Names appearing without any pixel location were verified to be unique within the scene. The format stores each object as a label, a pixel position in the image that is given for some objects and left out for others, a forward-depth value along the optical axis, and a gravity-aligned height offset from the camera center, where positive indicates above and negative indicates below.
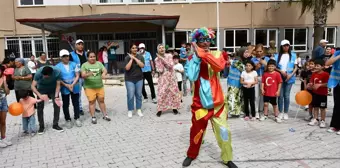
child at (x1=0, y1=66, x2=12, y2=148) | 5.07 -0.70
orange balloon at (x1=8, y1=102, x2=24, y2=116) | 5.29 -0.77
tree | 14.34 +2.52
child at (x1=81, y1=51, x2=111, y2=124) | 6.33 -0.31
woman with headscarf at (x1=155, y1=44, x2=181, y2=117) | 7.15 -0.52
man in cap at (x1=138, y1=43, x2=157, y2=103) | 8.88 -0.24
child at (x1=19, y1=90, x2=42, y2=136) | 5.69 -0.90
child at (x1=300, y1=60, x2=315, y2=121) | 5.89 -0.27
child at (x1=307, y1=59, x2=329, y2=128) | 5.68 -0.49
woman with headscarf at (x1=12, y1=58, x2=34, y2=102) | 6.20 -0.23
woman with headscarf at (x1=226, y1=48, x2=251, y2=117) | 6.48 -0.47
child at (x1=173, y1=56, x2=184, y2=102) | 8.52 -0.15
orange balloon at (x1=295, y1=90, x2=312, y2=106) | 5.88 -0.72
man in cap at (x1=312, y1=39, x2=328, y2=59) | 7.54 +0.31
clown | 3.82 -0.39
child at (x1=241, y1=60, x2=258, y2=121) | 6.30 -0.45
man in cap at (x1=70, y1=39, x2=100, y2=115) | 6.86 +0.23
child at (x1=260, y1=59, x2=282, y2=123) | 6.13 -0.47
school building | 18.53 +2.53
